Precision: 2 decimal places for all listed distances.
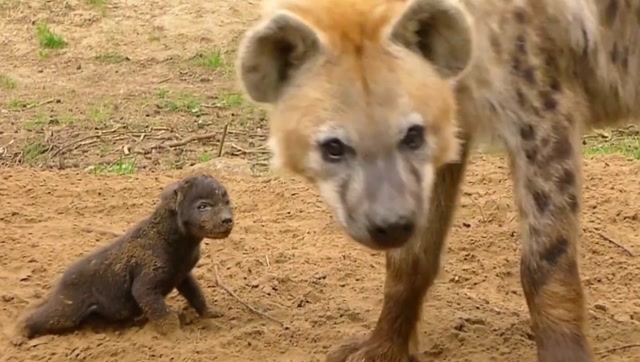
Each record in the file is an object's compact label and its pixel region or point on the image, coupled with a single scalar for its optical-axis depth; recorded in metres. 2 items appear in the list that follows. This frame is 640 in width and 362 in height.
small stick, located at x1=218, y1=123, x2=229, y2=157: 7.15
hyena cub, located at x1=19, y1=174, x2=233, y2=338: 4.26
